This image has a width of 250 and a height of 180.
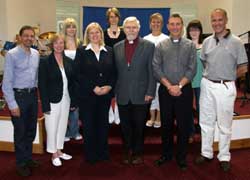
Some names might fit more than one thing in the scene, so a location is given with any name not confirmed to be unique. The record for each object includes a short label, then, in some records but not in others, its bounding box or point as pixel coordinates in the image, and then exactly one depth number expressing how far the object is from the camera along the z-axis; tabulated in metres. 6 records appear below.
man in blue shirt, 2.95
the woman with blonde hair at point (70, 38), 3.45
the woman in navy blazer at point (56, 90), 3.15
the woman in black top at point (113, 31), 3.77
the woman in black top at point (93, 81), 3.24
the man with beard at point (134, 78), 3.21
